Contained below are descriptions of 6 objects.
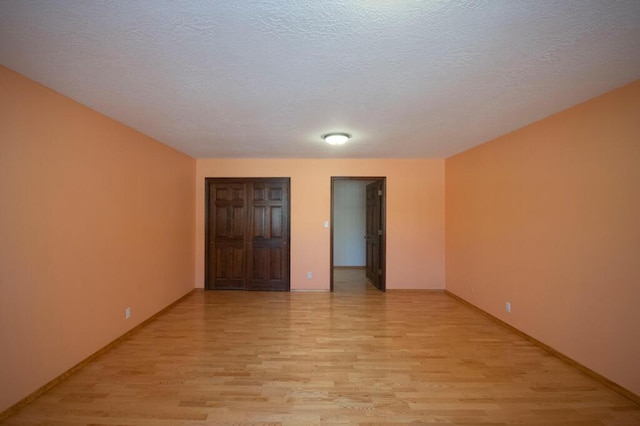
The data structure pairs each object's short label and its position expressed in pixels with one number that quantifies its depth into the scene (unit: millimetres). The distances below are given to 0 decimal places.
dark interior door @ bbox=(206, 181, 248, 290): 5246
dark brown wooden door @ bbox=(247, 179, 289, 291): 5230
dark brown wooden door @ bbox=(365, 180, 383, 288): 5426
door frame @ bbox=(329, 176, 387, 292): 5211
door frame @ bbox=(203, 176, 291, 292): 5215
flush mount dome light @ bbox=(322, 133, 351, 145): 3490
